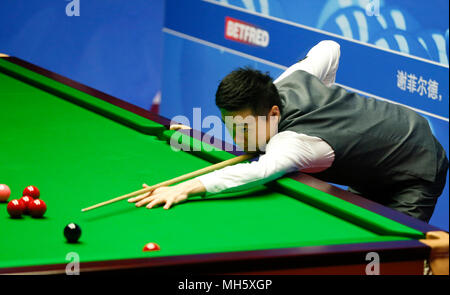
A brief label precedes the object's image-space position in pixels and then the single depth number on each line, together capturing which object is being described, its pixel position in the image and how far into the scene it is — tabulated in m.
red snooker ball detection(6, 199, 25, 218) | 4.18
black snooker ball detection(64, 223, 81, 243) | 3.78
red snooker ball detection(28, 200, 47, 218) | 4.18
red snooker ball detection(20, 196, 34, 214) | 4.18
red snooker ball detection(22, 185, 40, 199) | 4.45
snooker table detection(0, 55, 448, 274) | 3.69
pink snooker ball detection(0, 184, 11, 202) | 4.46
